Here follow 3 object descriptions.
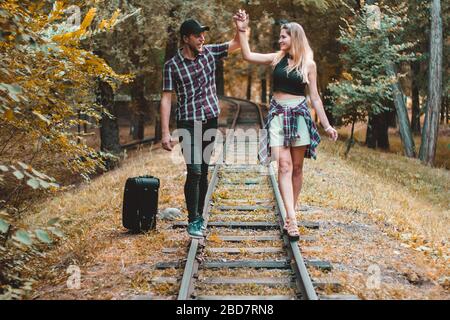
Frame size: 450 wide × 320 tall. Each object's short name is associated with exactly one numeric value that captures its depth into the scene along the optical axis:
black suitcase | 7.05
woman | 6.10
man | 6.11
